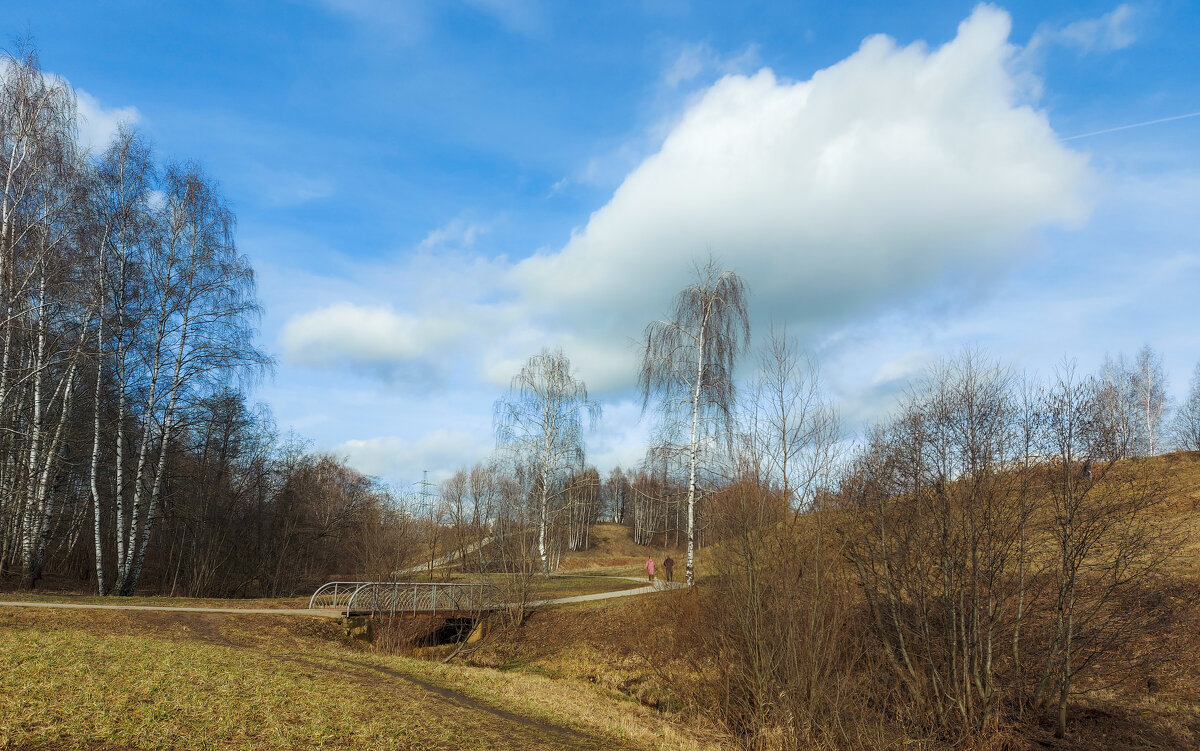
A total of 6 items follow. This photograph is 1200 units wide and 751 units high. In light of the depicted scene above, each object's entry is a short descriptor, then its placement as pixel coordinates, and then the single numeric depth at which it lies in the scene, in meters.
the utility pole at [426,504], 31.74
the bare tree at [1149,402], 44.56
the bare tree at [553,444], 33.25
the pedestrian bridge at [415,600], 19.88
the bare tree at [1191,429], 46.32
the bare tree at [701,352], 23.05
